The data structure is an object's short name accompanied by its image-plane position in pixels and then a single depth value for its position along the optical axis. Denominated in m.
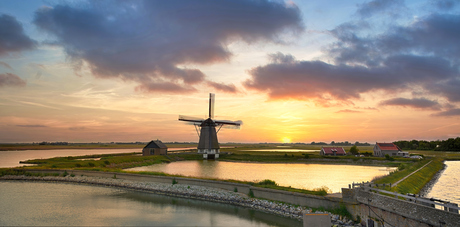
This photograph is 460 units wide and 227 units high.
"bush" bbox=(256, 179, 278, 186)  22.53
